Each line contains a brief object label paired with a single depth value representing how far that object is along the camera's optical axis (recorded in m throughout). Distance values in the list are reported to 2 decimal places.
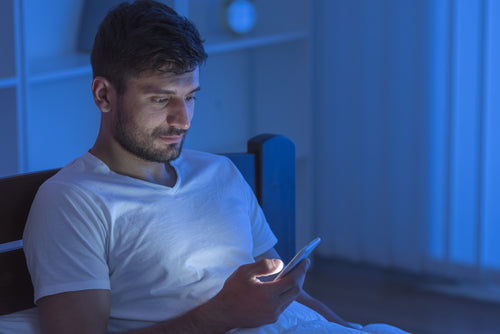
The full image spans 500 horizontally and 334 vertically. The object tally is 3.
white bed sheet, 1.76
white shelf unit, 2.43
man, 1.70
